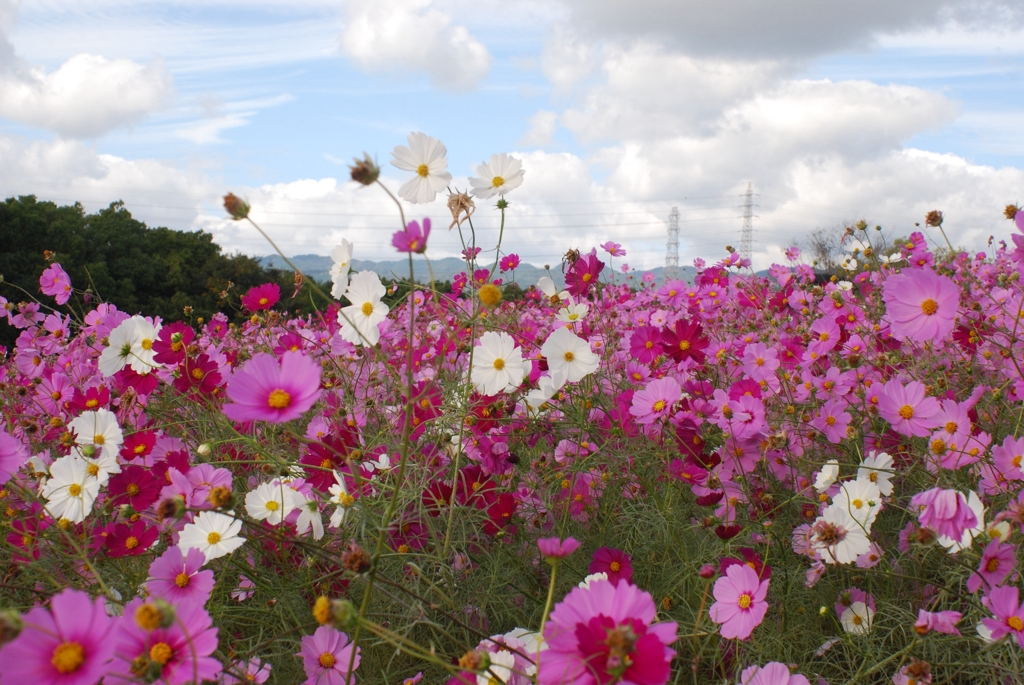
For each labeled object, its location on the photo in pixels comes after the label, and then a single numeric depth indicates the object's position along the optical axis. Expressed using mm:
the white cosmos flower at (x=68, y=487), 1024
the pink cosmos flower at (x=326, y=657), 862
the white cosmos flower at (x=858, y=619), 992
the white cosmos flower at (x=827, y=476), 1051
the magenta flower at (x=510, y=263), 1898
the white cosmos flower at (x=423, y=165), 1090
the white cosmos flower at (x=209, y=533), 878
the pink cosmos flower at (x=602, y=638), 520
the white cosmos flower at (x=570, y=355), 1105
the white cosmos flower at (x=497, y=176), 1263
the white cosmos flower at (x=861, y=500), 951
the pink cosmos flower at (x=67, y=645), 533
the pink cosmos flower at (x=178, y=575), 837
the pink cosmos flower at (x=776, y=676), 818
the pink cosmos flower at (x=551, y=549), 635
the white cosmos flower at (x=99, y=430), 1087
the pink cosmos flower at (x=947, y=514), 895
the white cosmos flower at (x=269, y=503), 990
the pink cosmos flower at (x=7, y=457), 826
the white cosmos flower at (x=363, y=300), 1009
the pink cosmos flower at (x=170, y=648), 590
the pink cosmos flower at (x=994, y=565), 926
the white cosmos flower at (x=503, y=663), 776
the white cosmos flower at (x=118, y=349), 1162
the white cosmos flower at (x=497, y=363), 1096
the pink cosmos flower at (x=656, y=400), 1193
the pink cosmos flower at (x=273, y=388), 647
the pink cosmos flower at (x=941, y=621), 900
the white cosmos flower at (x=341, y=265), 966
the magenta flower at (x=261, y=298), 1588
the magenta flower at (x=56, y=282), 1981
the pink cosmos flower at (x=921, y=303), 883
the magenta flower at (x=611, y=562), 1062
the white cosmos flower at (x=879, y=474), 1052
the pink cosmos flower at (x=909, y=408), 1163
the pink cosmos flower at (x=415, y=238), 699
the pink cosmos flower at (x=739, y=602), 874
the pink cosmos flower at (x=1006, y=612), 862
